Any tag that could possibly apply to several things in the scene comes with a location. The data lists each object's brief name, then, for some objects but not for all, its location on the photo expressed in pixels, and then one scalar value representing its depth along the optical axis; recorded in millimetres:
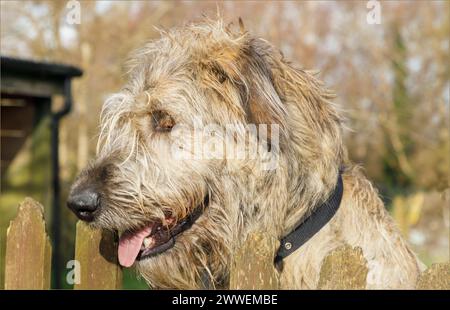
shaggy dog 2979
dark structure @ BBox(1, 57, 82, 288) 8414
